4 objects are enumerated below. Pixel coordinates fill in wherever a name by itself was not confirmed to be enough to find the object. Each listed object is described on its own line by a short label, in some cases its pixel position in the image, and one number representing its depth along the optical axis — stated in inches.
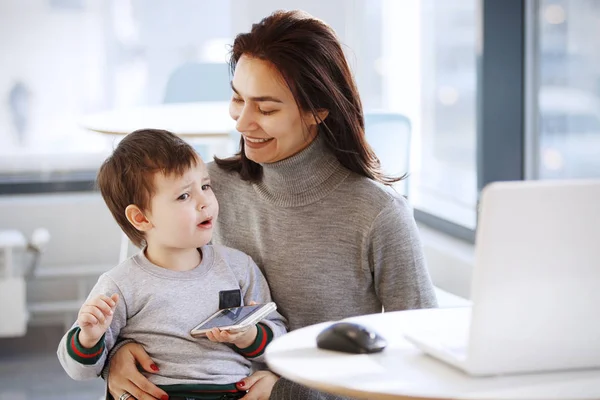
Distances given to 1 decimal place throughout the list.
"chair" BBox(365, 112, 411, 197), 117.0
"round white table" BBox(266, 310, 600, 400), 64.7
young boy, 86.7
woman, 88.7
